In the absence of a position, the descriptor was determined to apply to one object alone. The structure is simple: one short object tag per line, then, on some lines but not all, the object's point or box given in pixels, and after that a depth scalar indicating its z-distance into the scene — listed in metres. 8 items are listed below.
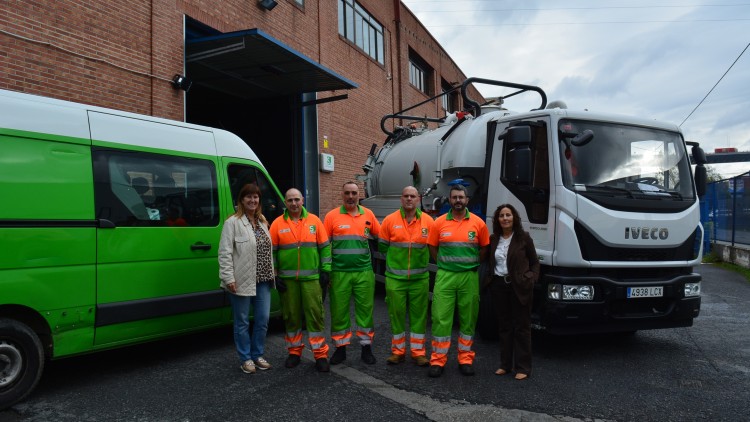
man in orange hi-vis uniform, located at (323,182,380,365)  5.00
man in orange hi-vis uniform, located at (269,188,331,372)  4.91
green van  3.94
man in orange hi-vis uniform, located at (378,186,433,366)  5.01
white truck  5.05
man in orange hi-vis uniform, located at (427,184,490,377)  4.80
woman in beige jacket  4.69
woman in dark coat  4.66
